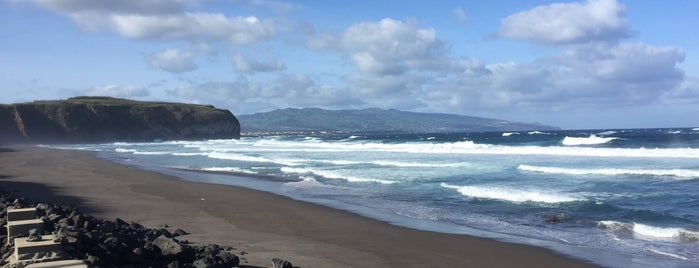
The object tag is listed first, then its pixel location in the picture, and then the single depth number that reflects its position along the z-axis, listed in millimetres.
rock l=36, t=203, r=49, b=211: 10903
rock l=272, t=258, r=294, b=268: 7520
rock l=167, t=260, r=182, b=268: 7096
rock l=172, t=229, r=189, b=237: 10592
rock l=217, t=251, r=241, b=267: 7658
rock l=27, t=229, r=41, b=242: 6895
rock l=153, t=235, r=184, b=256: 7797
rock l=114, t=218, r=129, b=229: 10047
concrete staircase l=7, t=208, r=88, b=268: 5922
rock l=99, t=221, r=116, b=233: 9495
